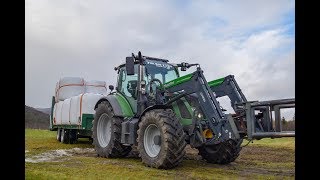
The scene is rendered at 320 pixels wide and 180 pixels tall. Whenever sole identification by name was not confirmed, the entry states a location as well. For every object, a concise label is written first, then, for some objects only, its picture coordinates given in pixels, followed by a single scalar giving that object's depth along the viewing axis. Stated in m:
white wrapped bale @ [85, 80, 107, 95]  11.87
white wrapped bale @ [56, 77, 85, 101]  11.66
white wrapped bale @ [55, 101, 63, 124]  11.36
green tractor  5.34
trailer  9.70
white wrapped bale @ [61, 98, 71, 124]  10.58
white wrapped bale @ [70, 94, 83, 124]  9.87
